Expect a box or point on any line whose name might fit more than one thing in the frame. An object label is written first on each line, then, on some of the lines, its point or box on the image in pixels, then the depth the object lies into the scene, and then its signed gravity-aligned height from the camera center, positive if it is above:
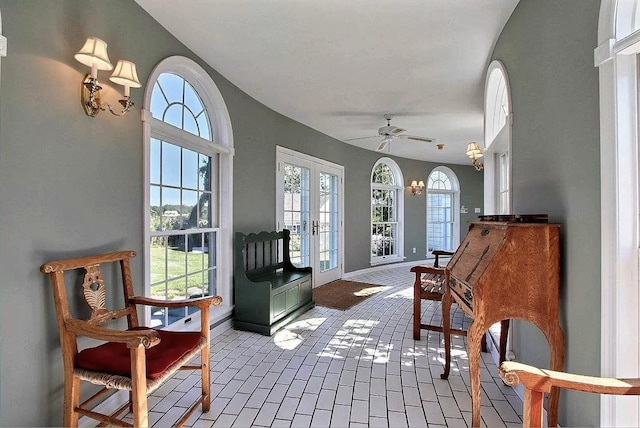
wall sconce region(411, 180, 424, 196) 8.10 +0.74
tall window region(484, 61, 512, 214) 3.07 +0.67
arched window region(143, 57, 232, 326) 2.61 +0.27
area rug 4.60 -1.17
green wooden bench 3.40 -0.73
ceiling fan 4.69 +1.22
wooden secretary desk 1.66 -0.33
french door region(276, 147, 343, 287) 4.92 +0.12
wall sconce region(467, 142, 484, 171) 4.64 +0.93
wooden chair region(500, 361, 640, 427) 1.05 -0.53
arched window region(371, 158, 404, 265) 7.54 +0.13
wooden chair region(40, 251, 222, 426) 1.48 -0.69
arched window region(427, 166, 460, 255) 8.77 +0.18
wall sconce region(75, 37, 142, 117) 1.72 +0.79
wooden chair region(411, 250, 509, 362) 3.08 -0.75
